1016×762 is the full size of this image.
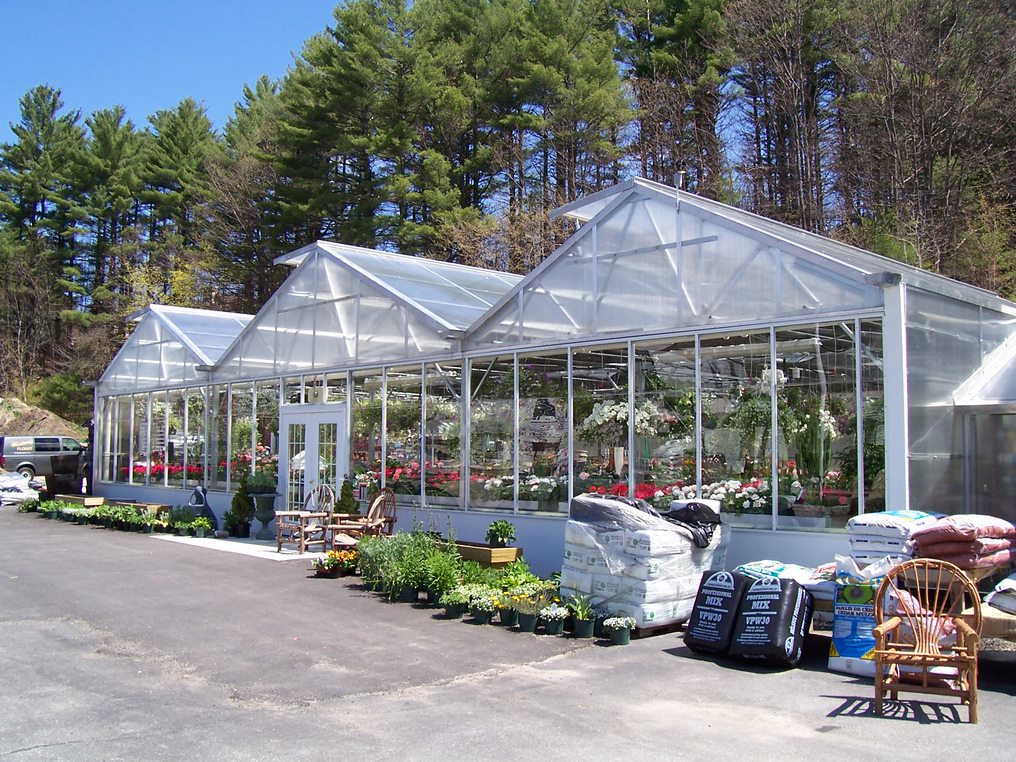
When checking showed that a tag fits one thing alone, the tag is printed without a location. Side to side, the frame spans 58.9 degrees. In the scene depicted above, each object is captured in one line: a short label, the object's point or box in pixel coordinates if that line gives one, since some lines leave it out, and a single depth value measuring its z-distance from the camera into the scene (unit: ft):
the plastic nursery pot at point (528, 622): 26.99
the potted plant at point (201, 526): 52.26
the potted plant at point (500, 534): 35.12
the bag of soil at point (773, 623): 22.56
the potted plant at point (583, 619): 26.32
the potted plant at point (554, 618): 26.68
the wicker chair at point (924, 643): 18.45
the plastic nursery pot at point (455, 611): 29.01
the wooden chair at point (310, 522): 43.93
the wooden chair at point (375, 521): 41.14
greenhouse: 28.99
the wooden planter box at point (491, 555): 33.94
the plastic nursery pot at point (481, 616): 28.14
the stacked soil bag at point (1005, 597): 21.65
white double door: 48.24
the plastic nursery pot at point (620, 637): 25.53
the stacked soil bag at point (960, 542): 23.80
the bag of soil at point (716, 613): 23.57
